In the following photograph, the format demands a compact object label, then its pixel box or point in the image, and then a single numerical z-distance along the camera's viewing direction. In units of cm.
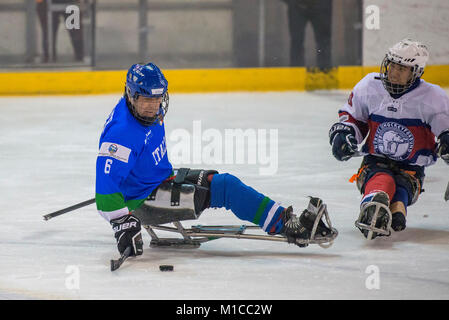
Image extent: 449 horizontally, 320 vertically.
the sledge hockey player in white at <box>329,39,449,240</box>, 751
